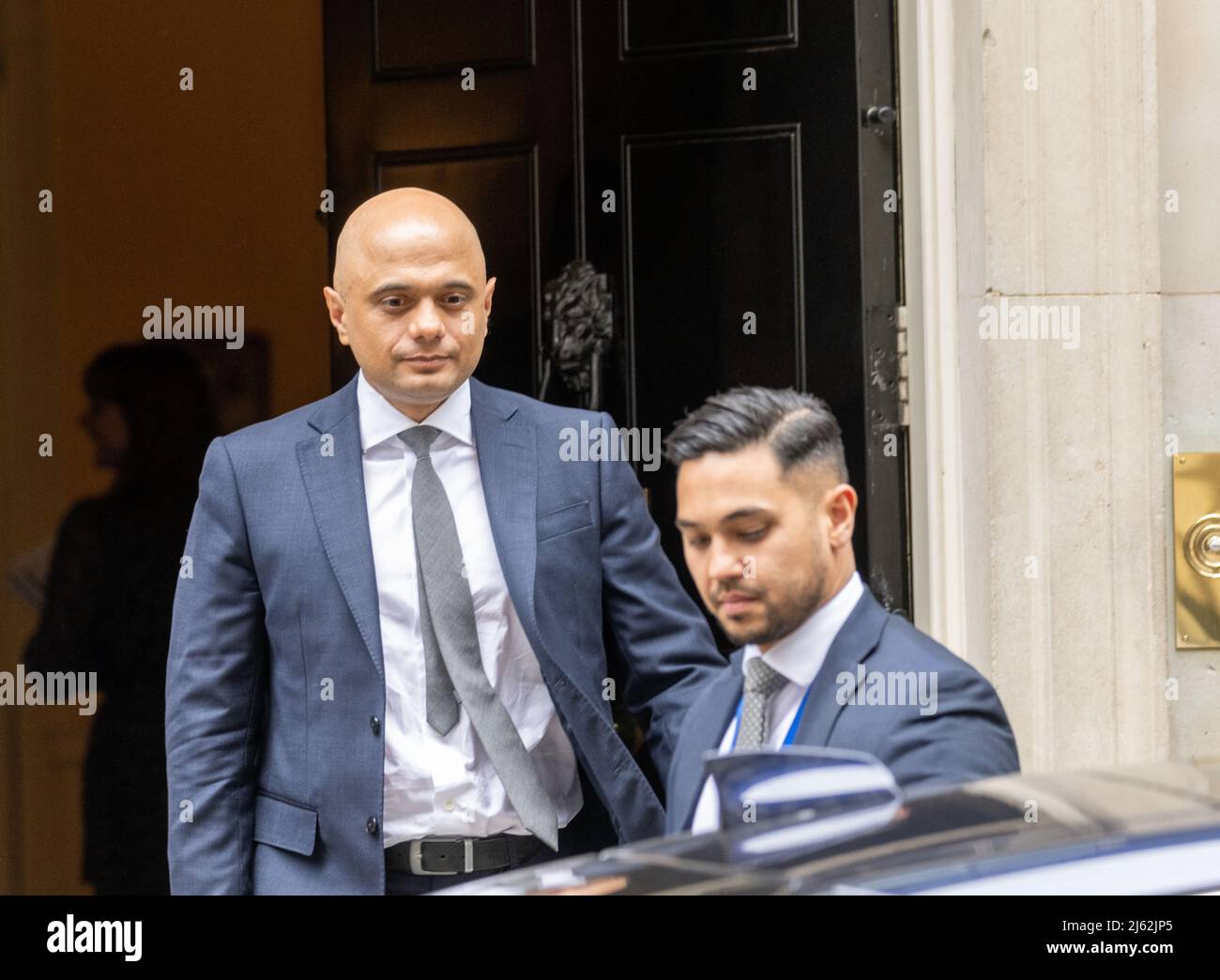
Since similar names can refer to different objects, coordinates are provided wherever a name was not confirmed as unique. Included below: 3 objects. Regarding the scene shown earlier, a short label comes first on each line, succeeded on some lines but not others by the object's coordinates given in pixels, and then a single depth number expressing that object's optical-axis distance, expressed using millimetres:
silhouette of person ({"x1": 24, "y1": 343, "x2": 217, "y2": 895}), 11789
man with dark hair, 5039
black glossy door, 9750
